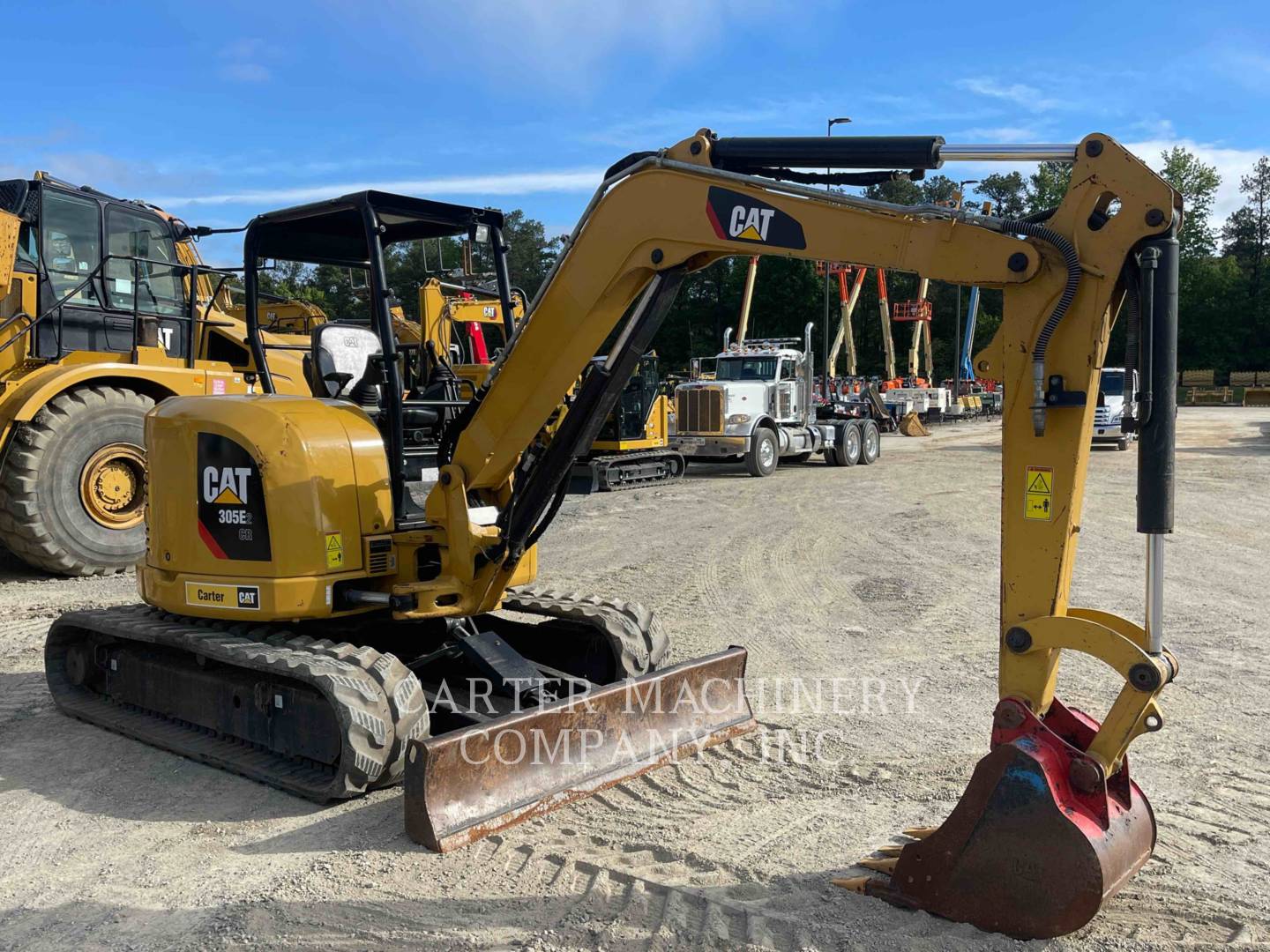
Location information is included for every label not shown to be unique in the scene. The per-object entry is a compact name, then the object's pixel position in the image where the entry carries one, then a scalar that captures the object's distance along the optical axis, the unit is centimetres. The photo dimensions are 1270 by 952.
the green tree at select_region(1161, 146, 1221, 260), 6769
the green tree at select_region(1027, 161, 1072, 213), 6724
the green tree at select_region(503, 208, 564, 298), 4399
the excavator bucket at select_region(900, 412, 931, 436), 3262
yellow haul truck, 939
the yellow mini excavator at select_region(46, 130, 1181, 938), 338
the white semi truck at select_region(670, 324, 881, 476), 2027
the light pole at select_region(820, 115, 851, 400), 2816
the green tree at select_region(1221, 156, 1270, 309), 6888
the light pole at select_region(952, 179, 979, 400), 4091
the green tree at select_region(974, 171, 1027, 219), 8038
